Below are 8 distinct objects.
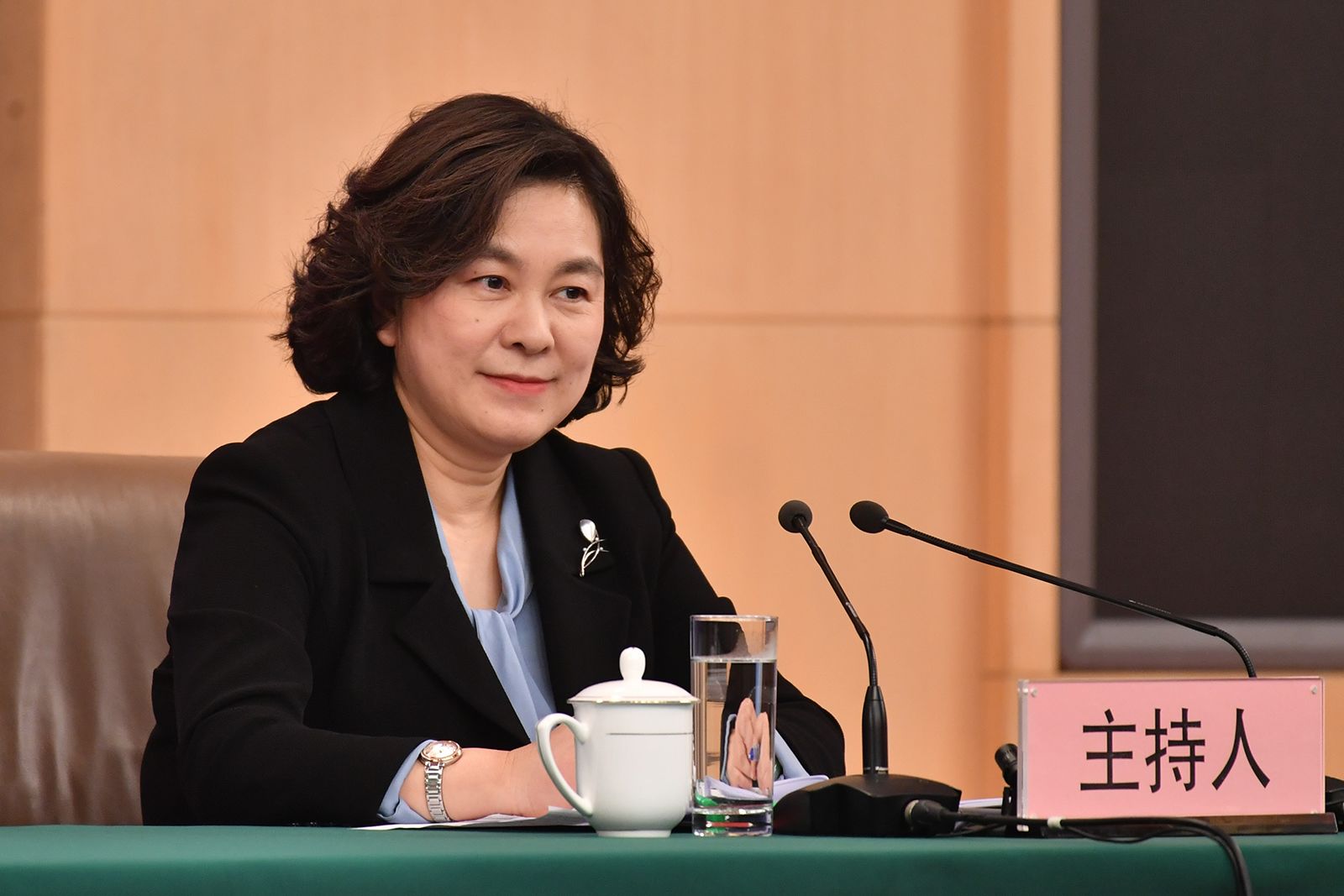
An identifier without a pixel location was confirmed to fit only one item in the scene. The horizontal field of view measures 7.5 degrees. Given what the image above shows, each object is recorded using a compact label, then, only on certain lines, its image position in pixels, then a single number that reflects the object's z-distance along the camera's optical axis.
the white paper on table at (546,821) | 6.87
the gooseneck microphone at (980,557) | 7.04
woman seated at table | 7.31
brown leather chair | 7.62
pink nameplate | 6.83
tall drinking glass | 6.87
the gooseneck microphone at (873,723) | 6.95
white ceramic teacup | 6.84
